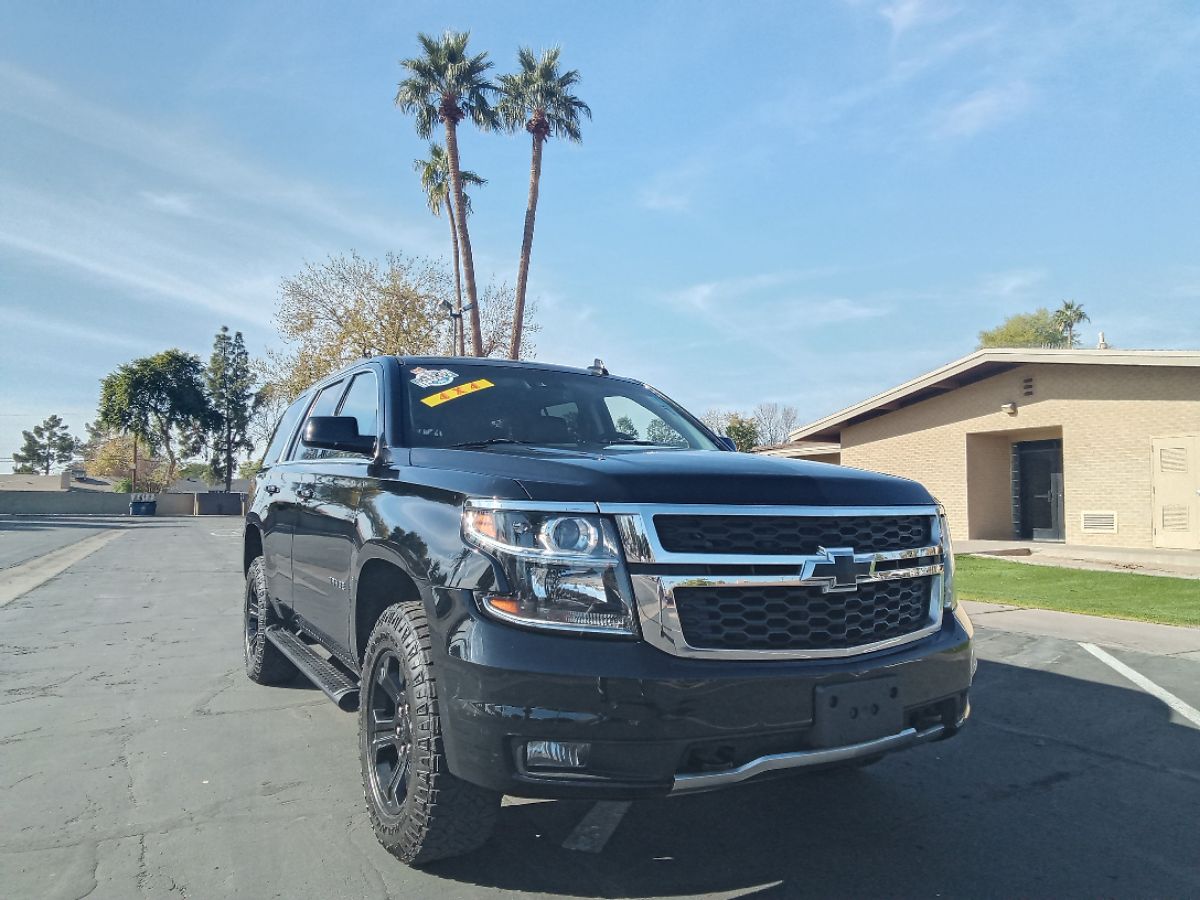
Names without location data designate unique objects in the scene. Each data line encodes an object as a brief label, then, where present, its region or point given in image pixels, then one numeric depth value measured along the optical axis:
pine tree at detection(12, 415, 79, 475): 129.00
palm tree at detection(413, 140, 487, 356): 35.50
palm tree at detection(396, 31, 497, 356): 28.02
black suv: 2.50
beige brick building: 17.03
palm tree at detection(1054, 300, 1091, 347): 74.81
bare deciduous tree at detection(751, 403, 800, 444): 72.25
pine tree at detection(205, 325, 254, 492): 74.50
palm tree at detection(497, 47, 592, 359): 28.78
